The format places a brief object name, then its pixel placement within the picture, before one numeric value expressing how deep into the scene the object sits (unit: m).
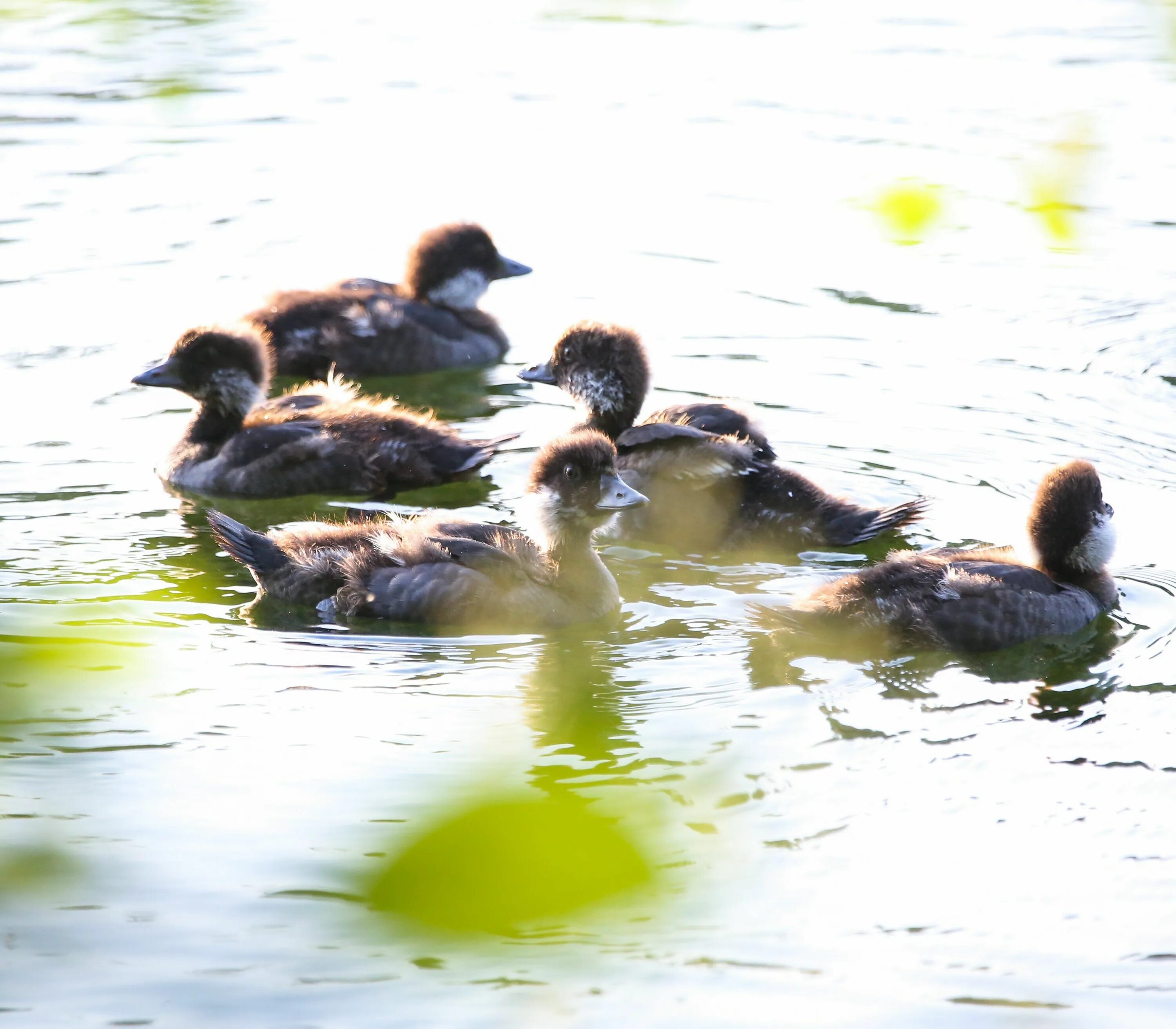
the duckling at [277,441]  16.83
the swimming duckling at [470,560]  13.37
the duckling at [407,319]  20.47
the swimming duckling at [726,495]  15.30
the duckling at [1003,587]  12.98
